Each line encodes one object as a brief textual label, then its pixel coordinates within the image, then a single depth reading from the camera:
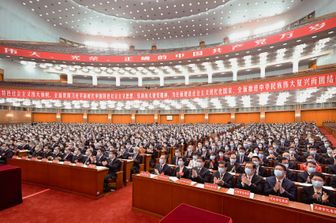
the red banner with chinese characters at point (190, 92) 14.87
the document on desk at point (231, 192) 3.06
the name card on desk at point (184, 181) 3.66
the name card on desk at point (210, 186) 3.37
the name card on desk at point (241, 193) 3.06
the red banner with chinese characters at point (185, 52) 17.17
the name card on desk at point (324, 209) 2.44
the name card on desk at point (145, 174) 4.19
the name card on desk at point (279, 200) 2.79
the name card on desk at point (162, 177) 3.91
